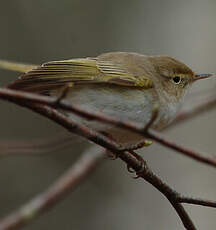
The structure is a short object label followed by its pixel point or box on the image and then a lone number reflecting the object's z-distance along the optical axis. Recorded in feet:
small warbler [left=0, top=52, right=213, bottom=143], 17.04
